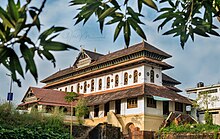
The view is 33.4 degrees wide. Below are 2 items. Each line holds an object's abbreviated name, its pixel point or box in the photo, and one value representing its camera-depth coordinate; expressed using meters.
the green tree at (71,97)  22.94
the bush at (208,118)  21.31
